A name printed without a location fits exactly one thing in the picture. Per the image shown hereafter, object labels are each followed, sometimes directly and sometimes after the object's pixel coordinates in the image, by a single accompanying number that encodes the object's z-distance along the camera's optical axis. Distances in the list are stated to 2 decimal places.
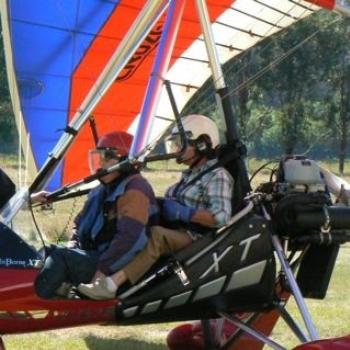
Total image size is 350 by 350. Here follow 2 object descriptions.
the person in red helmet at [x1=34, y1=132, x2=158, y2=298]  8.06
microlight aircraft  8.36
